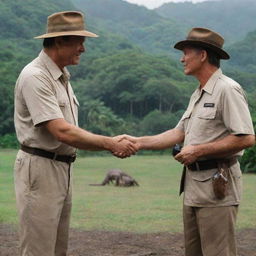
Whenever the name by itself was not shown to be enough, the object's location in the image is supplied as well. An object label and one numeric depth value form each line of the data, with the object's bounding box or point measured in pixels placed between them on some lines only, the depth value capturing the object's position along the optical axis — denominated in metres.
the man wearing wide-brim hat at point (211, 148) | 4.36
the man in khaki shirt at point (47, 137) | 4.30
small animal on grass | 16.70
